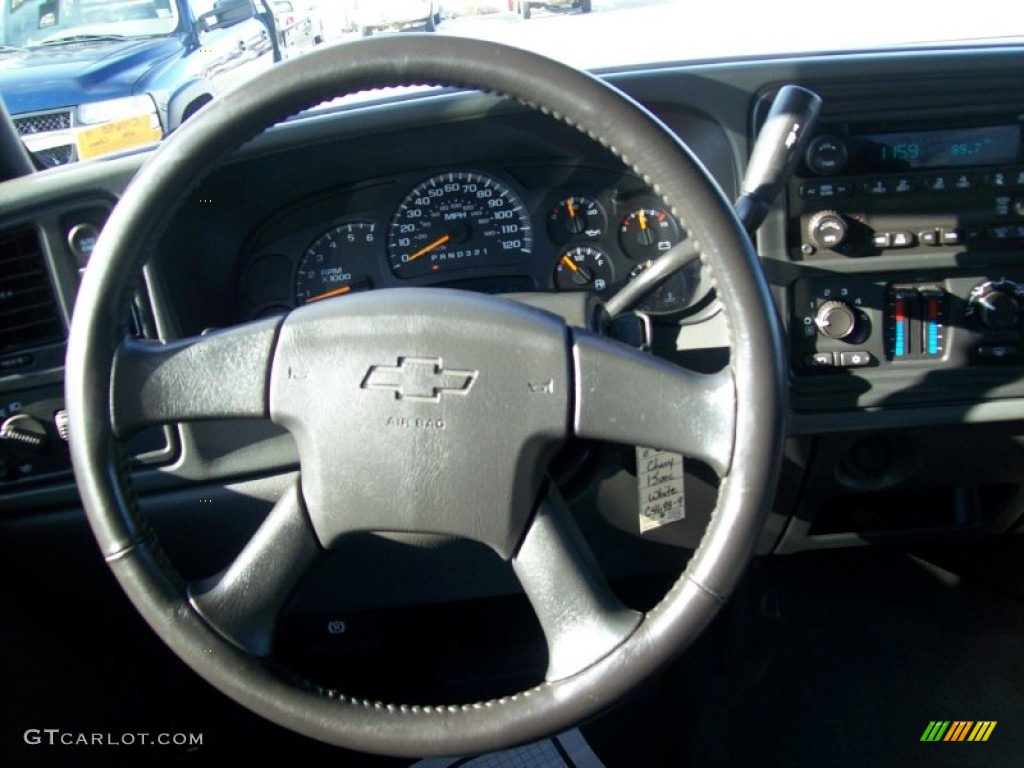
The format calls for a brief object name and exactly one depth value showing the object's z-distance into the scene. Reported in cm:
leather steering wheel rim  112
